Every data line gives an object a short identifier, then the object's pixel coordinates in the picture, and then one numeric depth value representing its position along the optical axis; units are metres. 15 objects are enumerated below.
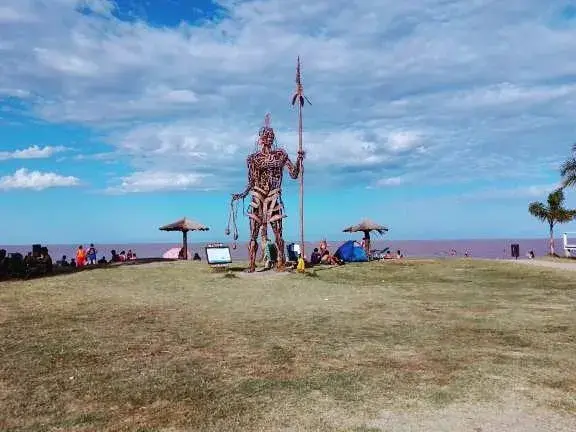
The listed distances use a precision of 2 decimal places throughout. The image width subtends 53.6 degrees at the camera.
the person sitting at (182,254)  34.14
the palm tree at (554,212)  37.28
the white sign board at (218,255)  25.55
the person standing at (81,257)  28.80
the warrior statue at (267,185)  22.39
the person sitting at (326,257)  28.03
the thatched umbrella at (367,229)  35.00
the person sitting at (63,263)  26.98
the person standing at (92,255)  33.72
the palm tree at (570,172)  31.80
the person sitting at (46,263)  21.42
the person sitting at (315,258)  28.00
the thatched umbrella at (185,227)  34.25
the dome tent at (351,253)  29.89
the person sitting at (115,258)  31.91
